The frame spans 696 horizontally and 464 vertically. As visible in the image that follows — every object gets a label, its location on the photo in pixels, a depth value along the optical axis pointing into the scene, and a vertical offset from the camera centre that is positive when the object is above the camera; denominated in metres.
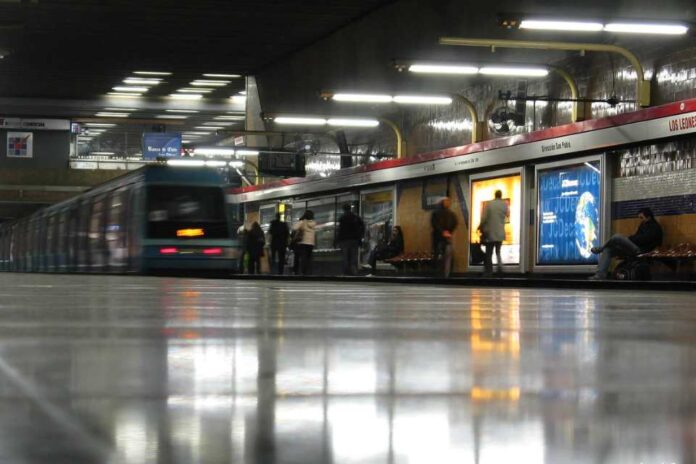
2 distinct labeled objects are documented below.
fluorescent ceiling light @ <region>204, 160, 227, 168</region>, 43.33 +4.13
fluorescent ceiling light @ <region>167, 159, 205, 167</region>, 42.64 +4.06
